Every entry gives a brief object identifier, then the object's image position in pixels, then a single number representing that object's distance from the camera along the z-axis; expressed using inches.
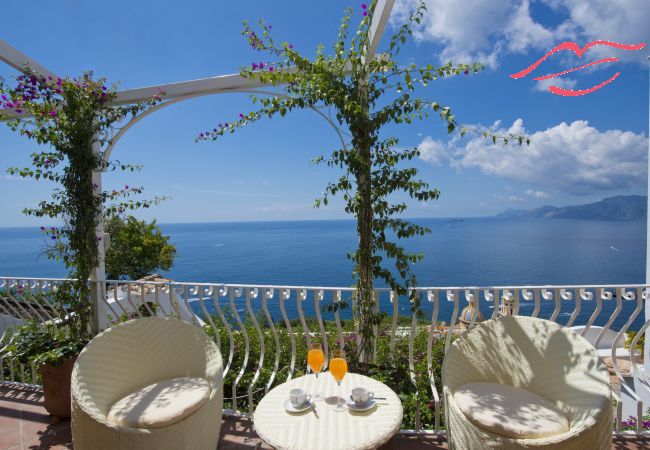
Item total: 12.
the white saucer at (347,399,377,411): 63.2
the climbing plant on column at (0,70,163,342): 120.4
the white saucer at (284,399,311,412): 63.3
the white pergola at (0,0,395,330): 122.5
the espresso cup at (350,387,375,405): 64.6
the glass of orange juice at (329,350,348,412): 65.6
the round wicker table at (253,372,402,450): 56.4
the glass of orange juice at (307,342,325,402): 69.6
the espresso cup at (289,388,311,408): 64.1
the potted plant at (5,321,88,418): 101.9
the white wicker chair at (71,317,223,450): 68.1
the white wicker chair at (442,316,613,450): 62.2
